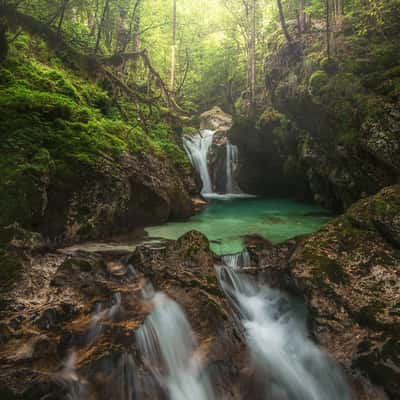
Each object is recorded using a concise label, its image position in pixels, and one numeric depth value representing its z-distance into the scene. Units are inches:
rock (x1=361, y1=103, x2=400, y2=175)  249.0
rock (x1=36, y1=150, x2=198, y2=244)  204.4
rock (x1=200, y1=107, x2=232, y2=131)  829.2
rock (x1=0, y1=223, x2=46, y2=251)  158.2
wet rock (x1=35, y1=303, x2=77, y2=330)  123.4
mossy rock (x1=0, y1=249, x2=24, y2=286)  137.5
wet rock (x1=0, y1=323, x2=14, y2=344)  111.9
